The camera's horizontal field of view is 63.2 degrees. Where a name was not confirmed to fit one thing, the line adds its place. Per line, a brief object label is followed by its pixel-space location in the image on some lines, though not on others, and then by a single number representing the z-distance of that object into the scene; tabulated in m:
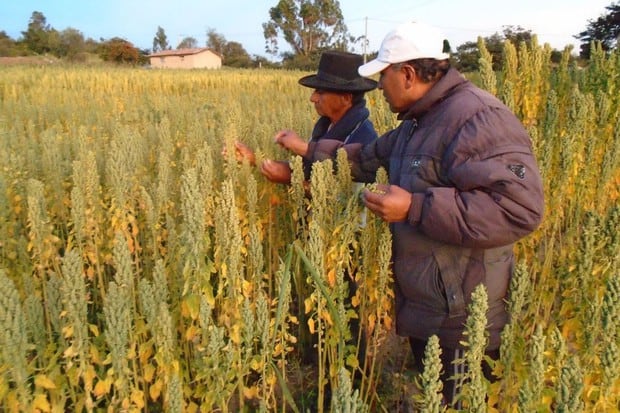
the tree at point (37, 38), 58.72
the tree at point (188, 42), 92.16
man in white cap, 1.71
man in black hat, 2.81
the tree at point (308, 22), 60.03
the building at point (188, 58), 59.53
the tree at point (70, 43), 59.43
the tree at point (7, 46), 54.66
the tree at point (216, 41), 79.56
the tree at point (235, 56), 59.56
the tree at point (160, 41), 90.29
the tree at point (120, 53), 51.53
